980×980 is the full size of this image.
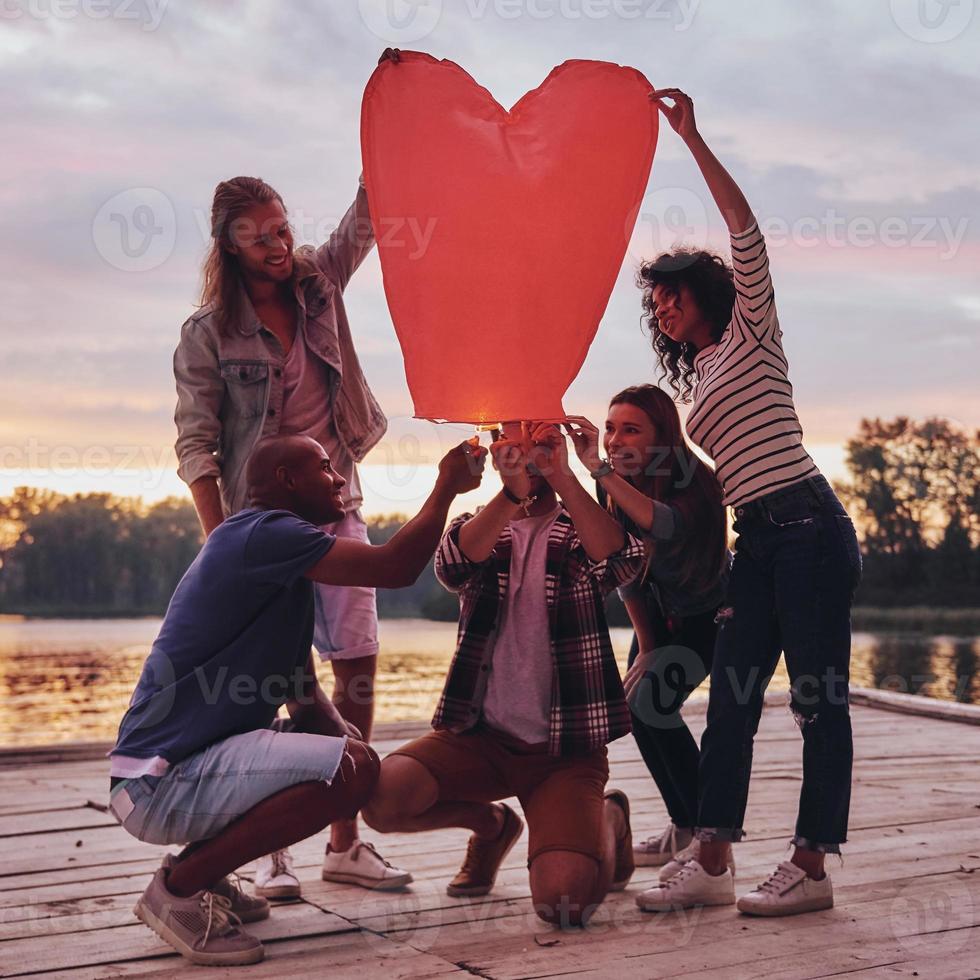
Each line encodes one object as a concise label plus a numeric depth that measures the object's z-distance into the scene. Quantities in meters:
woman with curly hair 2.32
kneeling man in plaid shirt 2.27
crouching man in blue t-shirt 2.10
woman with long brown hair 2.54
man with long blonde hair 2.54
